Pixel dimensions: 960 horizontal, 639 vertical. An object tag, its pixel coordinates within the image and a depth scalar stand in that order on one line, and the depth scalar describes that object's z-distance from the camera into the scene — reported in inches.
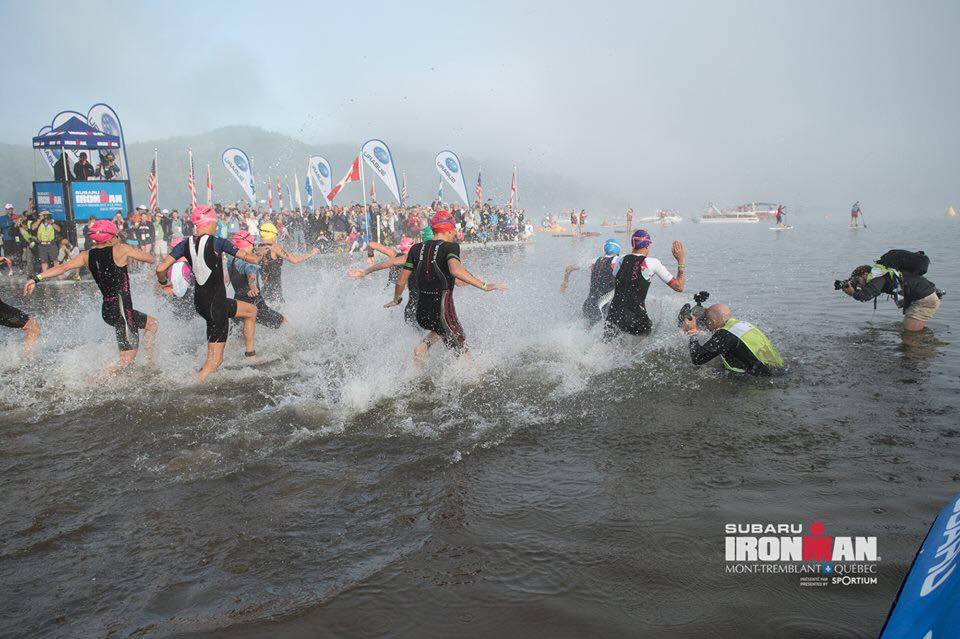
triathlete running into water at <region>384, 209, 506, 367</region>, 250.8
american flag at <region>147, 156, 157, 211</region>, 860.2
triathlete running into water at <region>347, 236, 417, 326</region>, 291.0
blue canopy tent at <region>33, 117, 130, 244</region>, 734.5
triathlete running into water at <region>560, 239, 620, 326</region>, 326.3
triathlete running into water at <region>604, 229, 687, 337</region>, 279.9
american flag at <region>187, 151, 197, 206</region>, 907.3
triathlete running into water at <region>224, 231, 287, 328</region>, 324.2
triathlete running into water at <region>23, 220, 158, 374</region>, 273.9
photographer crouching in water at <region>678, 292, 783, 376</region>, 252.4
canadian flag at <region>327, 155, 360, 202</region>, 943.7
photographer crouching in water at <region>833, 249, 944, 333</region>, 341.1
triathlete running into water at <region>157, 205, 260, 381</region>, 256.5
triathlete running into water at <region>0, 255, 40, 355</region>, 298.0
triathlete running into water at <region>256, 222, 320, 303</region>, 355.3
